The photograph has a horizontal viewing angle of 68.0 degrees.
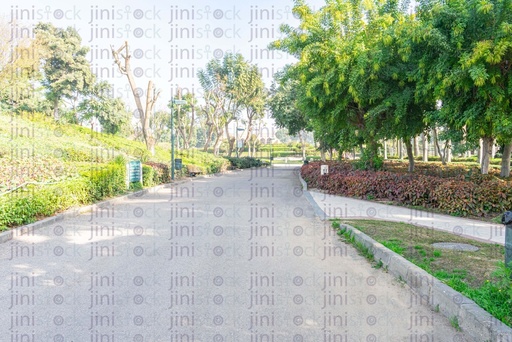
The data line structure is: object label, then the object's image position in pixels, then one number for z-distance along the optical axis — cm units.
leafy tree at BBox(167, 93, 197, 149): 4199
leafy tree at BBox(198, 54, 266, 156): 4041
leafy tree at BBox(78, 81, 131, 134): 3697
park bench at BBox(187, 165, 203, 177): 2827
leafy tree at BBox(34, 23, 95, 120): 3925
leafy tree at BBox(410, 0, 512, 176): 944
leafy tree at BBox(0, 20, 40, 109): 2559
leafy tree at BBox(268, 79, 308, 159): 3139
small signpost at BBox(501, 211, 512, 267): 395
